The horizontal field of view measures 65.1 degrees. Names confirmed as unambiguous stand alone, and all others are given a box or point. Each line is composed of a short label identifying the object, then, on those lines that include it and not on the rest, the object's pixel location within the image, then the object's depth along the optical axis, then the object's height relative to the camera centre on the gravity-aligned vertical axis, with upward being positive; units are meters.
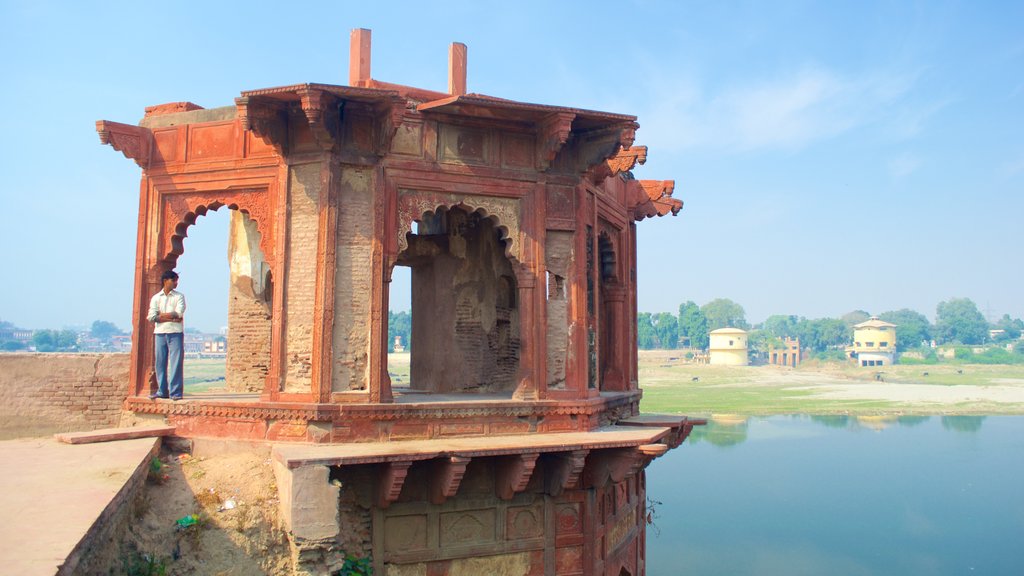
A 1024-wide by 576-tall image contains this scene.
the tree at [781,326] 124.52 +4.43
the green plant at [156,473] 6.34 -0.99
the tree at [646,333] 105.56 +2.36
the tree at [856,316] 162.40 +7.25
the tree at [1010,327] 131.31 +4.33
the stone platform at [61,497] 3.52 -0.86
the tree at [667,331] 107.38 +2.61
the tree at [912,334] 109.94 +2.41
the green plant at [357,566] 6.38 -1.75
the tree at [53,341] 77.19 +0.70
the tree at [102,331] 134.40 +3.05
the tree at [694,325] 102.88 +3.30
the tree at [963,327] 119.31 +3.70
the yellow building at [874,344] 95.38 +0.90
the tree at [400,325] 91.26 +2.86
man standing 7.62 +0.07
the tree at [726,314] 133.00 +6.13
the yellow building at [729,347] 86.31 +0.40
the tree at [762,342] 100.94 +1.14
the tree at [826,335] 109.94 +2.19
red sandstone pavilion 6.73 +0.38
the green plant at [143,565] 5.14 -1.41
